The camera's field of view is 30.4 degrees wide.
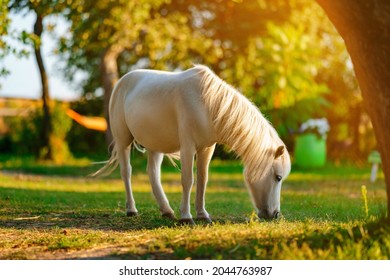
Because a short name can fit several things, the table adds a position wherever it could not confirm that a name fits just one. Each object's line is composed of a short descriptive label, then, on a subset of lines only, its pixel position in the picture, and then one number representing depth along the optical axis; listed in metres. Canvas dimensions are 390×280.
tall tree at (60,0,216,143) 16.98
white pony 7.10
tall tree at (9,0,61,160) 15.18
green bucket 18.06
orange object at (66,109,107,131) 19.23
